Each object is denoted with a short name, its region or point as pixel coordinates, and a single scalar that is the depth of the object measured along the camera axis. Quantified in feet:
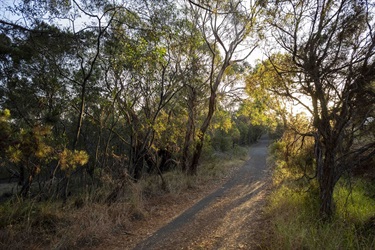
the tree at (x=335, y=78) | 17.37
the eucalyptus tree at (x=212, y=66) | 41.55
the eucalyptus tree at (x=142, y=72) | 24.63
